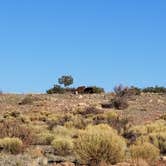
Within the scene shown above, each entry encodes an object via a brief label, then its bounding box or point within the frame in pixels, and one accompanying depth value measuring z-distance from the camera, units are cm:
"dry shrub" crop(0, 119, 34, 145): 2756
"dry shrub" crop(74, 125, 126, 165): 2027
